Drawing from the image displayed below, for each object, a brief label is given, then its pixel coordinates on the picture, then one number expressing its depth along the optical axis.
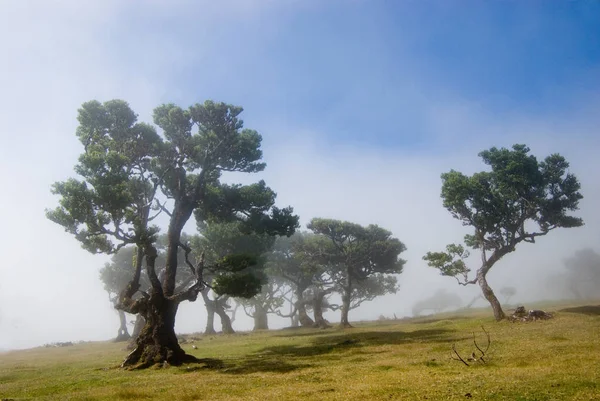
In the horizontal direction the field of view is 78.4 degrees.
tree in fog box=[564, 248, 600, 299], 113.12
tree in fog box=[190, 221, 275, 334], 59.84
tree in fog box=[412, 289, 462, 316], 179.12
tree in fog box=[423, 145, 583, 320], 44.38
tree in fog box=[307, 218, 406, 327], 64.62
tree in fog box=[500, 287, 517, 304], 146.38
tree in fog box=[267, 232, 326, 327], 68.19
